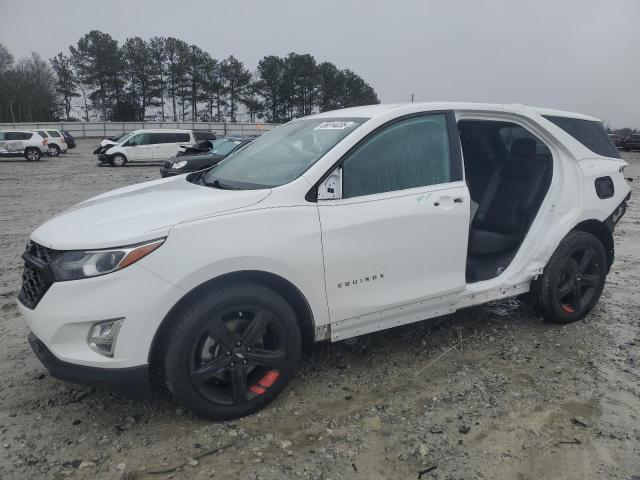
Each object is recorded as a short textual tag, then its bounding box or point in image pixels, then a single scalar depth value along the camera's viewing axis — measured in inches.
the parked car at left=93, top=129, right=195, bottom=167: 901.8
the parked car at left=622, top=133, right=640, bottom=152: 1282.0
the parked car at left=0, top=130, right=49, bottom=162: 970.7
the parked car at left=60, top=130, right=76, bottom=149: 1327.5
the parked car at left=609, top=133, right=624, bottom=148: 1334.9
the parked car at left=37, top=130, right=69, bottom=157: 1112.9
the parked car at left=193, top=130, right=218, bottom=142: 1064.5
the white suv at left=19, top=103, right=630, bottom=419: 96.7
